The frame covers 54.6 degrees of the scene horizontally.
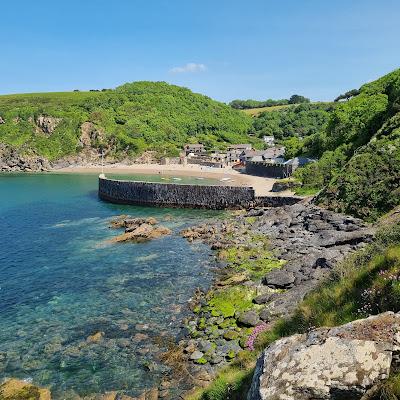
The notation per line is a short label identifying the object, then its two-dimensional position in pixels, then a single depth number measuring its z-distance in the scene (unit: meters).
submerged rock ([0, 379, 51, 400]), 18.16
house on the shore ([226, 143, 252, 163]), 145.12
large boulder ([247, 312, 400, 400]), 7.47
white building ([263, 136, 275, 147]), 182.51
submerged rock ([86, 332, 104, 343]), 23.16
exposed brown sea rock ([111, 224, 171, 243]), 46.62
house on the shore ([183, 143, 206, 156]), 157.50
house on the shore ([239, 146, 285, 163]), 120.18
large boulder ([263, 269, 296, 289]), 28.14
